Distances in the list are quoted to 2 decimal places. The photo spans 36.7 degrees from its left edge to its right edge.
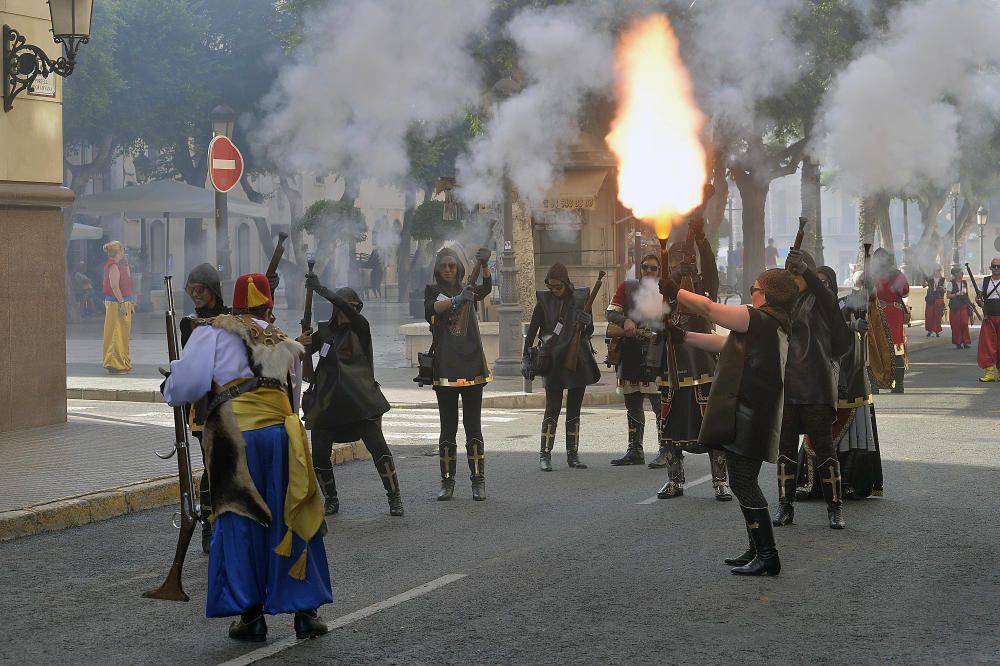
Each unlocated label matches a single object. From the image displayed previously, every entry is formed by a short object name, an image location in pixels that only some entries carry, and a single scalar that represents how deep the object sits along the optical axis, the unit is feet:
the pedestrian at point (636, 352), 38.47
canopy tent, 115.44
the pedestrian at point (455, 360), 35.70
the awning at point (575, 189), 90.38
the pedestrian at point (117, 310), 71.77
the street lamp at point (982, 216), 182.04
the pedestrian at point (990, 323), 69.41
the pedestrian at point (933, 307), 109.40
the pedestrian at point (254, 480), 21.45
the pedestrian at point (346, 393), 33.65
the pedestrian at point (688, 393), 35.29
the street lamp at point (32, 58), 44.96
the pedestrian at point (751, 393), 26.53
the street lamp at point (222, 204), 51.96
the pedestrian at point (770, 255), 175.94
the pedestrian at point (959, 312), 96.68
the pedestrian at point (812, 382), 31.48
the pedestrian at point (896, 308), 64.59
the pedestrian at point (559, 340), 40.70
